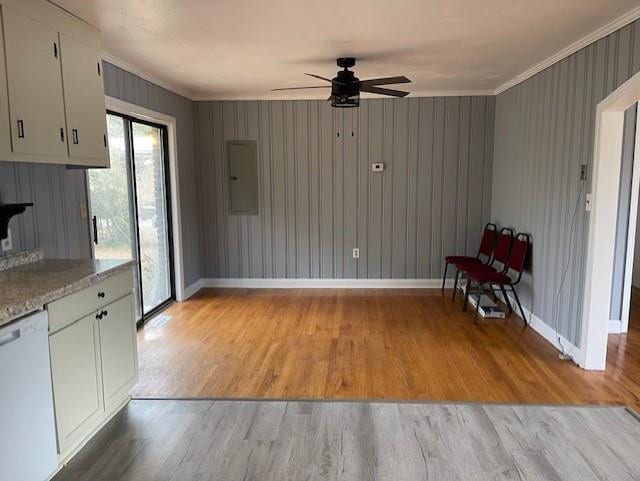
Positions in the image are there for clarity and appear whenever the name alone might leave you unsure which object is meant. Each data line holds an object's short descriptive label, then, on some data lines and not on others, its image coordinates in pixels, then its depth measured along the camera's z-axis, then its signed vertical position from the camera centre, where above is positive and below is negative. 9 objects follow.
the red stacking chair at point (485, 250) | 5.11 -0.75
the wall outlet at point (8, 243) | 2.45 -0.31
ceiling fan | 3.54 +0.79
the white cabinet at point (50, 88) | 2.20 +0.56
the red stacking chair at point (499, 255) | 4.66 -0.75
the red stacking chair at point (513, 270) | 4.25 -0.87
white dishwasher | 1.74 -0.89
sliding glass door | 3.73 -0.19
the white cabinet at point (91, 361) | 2.09 -0.92
